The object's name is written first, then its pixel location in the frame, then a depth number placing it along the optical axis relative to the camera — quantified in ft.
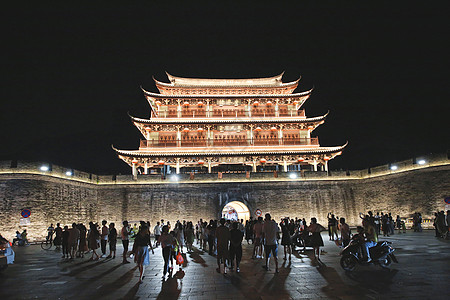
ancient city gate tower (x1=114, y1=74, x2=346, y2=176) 81.25
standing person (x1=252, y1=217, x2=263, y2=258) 27.81
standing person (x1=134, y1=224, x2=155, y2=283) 22.89
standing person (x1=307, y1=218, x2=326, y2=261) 28.43
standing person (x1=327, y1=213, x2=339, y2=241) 45.62
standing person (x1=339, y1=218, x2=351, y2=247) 29.30
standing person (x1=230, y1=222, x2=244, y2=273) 24.48
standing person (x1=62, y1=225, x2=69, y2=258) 35.77
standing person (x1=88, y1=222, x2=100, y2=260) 34.50
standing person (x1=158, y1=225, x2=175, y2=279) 22.85
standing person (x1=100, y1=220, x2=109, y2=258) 36.33
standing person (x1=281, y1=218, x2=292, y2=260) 29.88
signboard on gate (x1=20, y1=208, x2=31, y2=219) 51.59
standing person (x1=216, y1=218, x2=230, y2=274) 24.27
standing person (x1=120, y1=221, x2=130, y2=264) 31.35
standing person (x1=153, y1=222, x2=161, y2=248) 40.73
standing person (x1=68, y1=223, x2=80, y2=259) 34.09
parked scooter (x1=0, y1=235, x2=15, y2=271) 25.97
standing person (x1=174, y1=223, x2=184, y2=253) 34.68
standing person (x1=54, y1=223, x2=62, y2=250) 42.80
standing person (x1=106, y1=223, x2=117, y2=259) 34.71
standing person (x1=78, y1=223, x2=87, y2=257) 36.37
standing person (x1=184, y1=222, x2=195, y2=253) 40.14
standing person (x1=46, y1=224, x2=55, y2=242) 52.08
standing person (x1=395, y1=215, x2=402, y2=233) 59.45
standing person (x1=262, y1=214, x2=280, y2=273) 24.41
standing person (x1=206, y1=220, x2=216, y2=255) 35.52
